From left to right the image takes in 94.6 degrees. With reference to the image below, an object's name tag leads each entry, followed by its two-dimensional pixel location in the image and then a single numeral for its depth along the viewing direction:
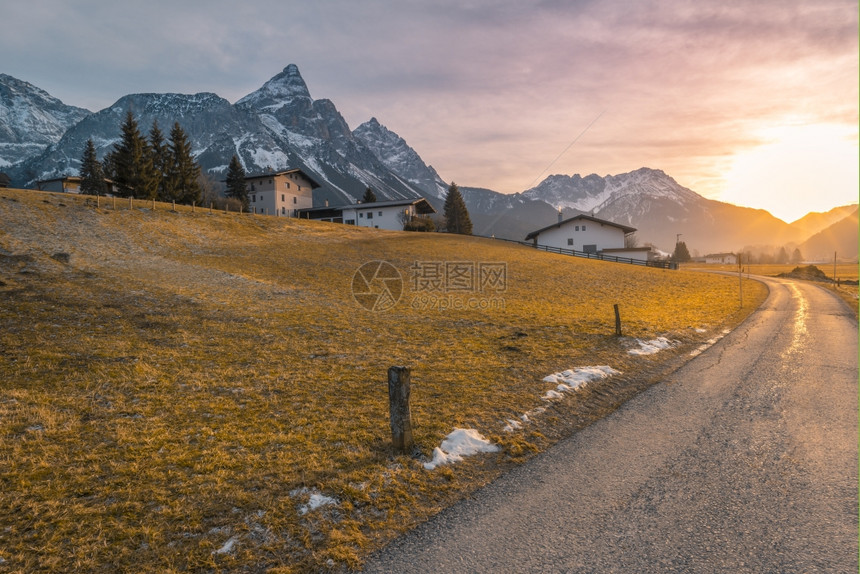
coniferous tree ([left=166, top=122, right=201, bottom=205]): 64.31
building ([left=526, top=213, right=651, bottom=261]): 69.88
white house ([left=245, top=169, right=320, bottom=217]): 86.62
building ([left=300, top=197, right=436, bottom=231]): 80.75
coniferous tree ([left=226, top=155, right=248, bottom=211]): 80.00
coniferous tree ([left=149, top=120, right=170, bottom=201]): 63.09
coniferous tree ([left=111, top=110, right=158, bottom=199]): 57.47
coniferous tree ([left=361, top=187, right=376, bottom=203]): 95.78
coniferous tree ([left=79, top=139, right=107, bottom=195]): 71.12
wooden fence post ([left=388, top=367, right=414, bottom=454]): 7.02
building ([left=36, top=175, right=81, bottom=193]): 80.75
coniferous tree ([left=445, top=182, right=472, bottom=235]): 89.69
